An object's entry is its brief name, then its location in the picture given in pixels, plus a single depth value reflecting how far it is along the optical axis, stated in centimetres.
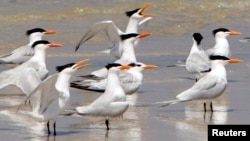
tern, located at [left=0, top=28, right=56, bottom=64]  2245
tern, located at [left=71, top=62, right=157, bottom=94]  1892
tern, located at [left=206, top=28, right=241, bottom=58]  2358
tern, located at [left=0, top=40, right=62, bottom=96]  1767
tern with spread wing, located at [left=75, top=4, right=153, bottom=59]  2470
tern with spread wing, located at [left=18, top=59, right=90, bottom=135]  1497
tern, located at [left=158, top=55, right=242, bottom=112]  1748
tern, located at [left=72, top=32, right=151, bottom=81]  2030
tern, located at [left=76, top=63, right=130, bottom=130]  1545
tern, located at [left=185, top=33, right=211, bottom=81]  2172
